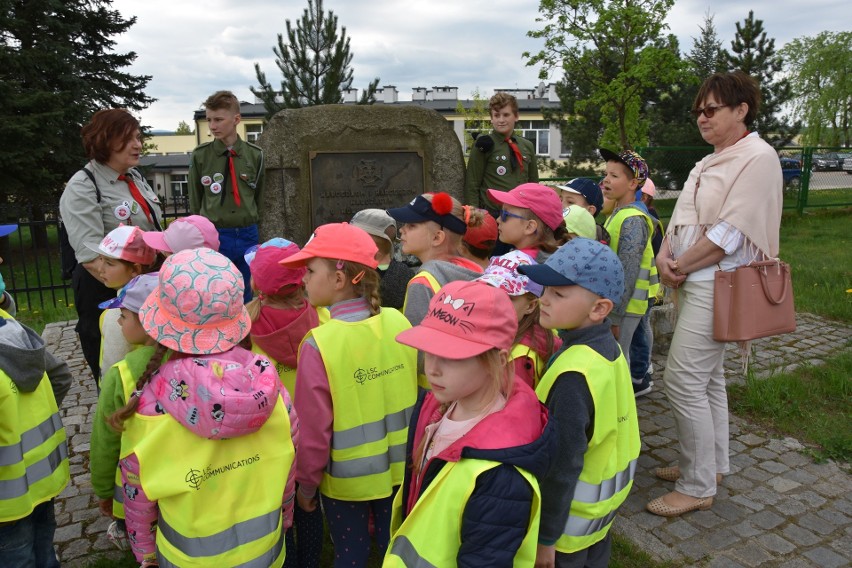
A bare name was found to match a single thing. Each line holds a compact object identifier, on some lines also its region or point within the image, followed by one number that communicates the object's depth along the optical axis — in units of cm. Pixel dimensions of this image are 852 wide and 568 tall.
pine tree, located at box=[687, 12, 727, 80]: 1936
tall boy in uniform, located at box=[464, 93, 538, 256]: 568
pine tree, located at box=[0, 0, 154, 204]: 1231
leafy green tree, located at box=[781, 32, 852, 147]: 2970
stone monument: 564
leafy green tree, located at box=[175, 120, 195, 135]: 6775
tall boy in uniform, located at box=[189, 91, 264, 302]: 491
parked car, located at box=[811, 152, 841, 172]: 1566
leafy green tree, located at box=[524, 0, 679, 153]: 1429
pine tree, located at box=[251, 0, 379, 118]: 1426
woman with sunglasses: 311
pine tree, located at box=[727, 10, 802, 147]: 1792
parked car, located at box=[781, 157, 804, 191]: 1542
